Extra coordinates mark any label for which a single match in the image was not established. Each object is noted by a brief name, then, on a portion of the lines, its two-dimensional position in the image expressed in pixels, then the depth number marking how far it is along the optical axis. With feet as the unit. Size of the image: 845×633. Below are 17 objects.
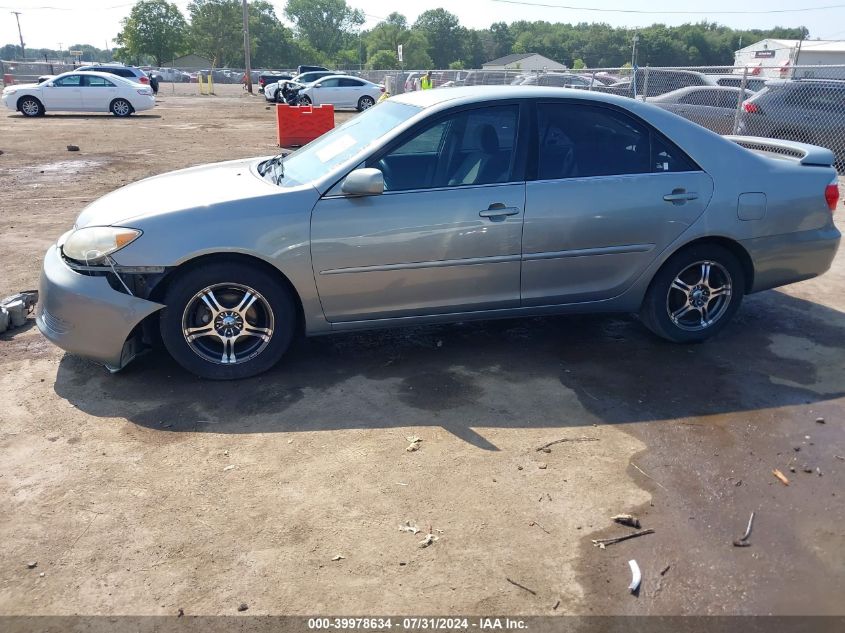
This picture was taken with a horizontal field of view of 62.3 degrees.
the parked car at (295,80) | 107.86
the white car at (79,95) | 75.10
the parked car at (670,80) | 51.29
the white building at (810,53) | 202.59
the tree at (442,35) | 396.78
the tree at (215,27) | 305.32
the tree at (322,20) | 430.61
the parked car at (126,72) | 101.75
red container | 50.08
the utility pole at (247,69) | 149.07
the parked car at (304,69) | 144.93
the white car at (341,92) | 92.53
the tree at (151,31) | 272.72
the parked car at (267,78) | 141.18
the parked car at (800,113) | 41.39
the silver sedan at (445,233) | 13.56
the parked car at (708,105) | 45.70
